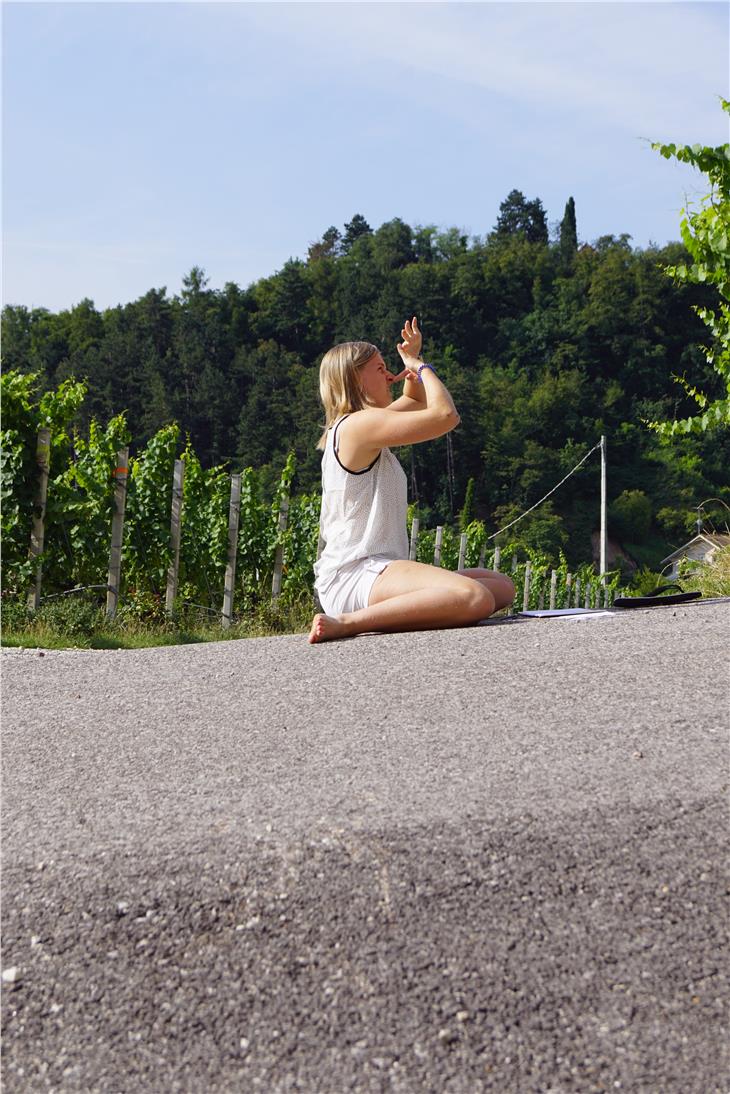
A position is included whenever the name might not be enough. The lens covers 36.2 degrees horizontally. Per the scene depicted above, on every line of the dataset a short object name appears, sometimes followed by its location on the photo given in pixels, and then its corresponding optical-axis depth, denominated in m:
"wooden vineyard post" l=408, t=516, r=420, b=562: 21.79
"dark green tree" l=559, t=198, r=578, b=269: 87.30
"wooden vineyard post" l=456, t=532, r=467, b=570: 27.08
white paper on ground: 5.56
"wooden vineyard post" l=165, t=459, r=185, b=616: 12.88
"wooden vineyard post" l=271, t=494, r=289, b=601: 16.25
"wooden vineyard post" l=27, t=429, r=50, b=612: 10.37
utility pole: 40.12
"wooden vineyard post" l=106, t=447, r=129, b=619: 11.43
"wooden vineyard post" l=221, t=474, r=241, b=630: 14.27
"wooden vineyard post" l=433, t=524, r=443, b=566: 24.72
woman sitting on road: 4.89
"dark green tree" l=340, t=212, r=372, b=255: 122.19
